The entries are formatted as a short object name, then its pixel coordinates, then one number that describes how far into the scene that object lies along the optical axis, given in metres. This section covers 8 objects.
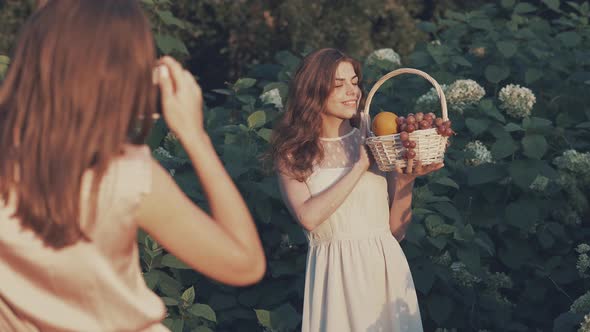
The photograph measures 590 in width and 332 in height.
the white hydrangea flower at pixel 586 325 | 3.39
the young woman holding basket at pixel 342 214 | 3.82
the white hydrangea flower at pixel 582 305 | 4.03
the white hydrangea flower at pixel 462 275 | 4.76
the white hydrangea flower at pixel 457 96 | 5.19
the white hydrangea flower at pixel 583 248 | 4.70
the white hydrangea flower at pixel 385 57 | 5.89
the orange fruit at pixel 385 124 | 3.59
